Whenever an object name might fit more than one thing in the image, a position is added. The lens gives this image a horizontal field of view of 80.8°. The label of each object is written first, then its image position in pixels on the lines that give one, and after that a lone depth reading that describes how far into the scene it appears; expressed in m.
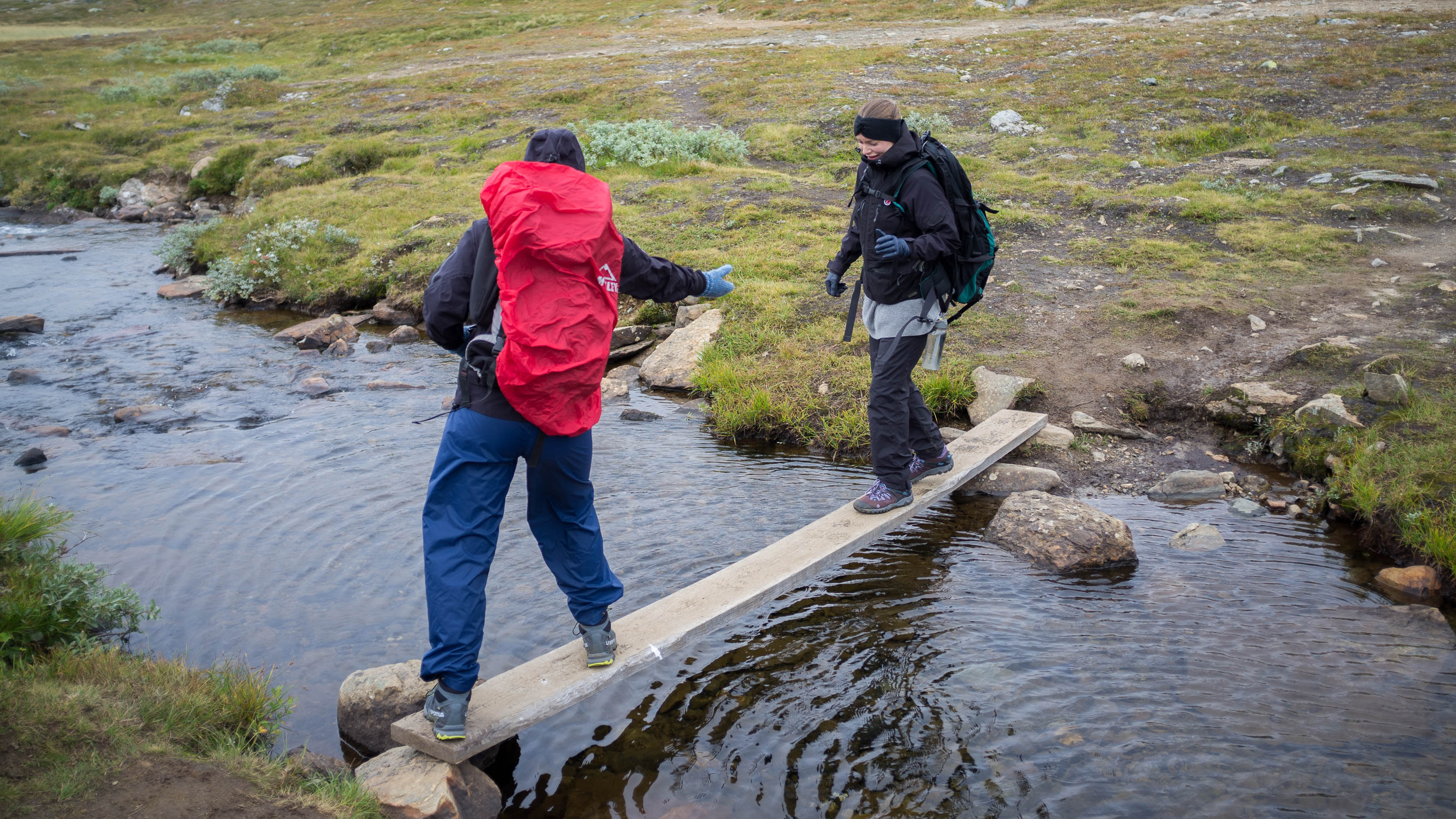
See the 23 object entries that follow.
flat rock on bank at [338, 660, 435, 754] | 4.60
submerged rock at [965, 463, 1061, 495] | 7.53
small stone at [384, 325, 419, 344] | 12.37
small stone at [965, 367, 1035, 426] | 8.70
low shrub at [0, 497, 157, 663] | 4.72
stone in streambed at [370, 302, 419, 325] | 13.13
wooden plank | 4.16
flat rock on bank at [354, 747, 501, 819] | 3.88
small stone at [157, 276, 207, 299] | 14.66
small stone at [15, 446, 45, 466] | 8.48
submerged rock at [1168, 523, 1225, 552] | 6.50
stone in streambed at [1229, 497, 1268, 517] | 6.99
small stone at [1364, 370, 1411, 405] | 7.37
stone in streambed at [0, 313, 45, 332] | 12.77
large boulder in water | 6.26
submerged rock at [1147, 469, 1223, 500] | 7.34
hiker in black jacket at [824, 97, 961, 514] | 5.67
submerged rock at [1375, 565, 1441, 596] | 5.73
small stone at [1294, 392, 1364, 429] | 7.36
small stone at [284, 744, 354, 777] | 4.08
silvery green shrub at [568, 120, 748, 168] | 17.95
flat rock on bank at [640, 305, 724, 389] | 10.30
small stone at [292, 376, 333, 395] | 10.60
